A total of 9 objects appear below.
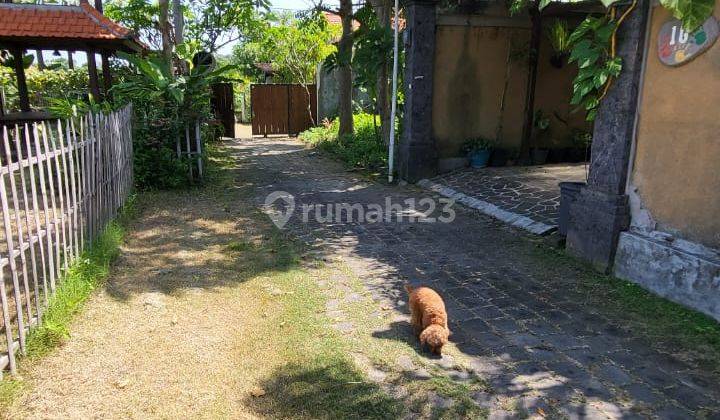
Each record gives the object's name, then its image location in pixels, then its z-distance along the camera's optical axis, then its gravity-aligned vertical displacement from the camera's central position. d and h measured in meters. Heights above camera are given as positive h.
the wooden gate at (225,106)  16.05 +0.24
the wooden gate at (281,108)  17.98 +0.21
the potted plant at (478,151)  9.67 -0.67
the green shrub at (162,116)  8.27 -0.05
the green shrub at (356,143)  11.72 -0.79
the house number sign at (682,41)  3.89 +0.63
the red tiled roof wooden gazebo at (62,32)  9.84 +1.56
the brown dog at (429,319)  3.47 -1.48
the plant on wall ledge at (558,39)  8.80 +1.39
